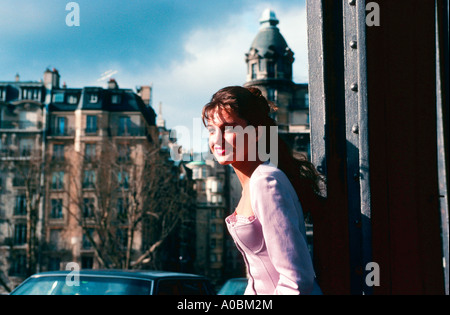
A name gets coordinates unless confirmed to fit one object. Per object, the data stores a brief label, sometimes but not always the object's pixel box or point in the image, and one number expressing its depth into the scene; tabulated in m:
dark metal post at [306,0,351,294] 2.12
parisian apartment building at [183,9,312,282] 55.28
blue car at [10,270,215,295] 6.56
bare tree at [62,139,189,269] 34.09
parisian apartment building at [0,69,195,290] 34.88
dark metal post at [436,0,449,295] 1.72
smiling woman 1.82
